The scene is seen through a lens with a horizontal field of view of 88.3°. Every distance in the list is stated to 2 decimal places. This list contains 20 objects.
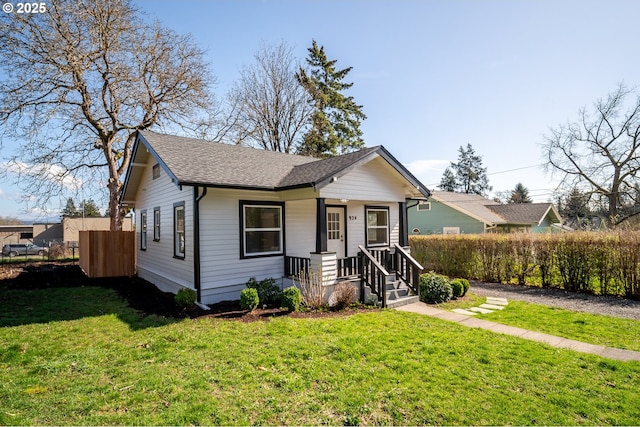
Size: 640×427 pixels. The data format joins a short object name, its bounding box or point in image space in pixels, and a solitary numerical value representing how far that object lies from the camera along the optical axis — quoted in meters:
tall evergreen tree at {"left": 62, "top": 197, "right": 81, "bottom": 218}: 64.02
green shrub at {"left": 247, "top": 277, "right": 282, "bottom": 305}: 8.69
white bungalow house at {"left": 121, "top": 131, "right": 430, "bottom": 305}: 8.96
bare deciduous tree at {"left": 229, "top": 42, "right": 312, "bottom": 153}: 26.34
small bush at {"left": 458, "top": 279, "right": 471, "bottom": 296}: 10.18
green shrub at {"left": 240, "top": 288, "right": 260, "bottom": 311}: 7.93
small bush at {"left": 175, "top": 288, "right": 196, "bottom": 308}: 8.17
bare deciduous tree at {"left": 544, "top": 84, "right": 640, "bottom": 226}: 25.14
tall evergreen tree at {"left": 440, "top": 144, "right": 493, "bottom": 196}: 56.00
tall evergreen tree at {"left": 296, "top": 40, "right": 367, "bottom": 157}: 27.56
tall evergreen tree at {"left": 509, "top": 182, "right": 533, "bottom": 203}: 58.94
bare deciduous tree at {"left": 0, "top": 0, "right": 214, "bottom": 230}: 15.18
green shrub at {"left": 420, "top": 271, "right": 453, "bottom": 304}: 9.57
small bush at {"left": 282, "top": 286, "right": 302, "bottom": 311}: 7.96
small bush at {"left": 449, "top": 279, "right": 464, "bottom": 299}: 10.00
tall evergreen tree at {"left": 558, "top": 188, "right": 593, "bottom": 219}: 46.10
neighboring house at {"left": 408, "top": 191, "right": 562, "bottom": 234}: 25.03
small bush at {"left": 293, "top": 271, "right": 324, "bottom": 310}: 8.33
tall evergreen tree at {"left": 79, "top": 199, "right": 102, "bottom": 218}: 59.31
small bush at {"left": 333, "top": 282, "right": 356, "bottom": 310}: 8.29
